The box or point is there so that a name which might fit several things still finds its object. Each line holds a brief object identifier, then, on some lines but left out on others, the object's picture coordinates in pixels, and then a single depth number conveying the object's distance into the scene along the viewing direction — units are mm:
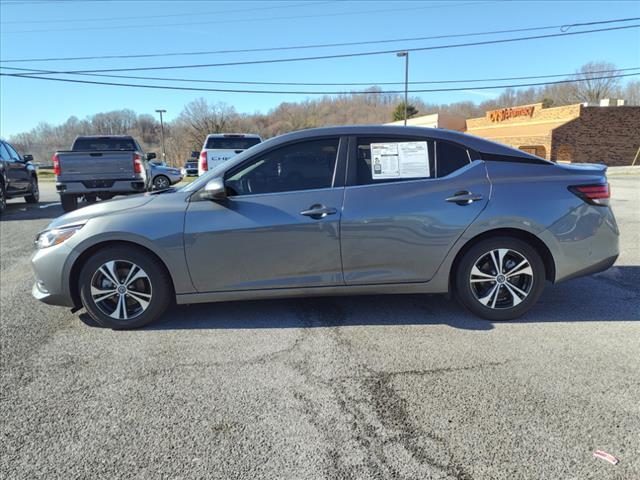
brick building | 29516
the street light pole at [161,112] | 67206
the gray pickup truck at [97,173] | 9914
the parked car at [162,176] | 22062
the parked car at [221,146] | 11258
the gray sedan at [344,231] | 3900
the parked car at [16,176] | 11953
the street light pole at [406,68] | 31923
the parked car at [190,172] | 29312
